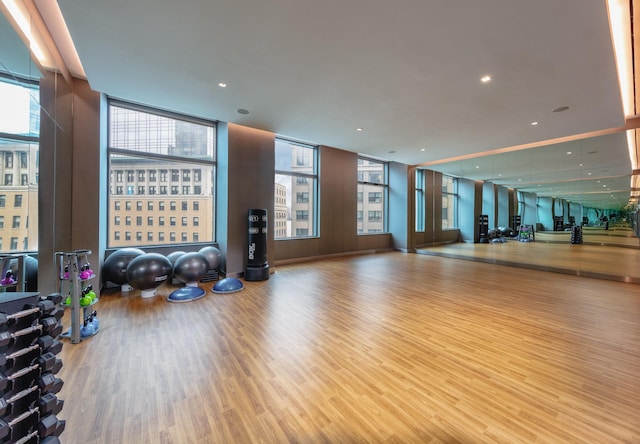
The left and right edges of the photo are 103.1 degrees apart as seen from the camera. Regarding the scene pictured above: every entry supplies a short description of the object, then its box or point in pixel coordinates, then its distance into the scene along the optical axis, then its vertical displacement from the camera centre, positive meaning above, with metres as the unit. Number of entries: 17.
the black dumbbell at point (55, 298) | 1.53 -0.46
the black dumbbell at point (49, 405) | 1.29 -0.94
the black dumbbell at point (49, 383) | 1.31 -0.84
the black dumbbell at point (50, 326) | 1.38 -0.57
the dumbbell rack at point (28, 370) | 1.17 -0.73
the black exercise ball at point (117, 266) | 4.50 -0.77
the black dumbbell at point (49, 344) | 1.34 -0.65
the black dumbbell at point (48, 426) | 1.28 -1.04
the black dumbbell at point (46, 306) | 1.37 -0.46
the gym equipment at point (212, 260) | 5.36 -0.77
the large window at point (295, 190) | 7.38 +1.02
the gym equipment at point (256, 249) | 5.63 -0.56
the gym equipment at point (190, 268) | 4.71 -0.83
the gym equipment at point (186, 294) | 4.27 -1.23
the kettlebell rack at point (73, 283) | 2.88 -0.71
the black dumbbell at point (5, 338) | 1.13 -0.52
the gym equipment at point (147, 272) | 4.19 -0.81
